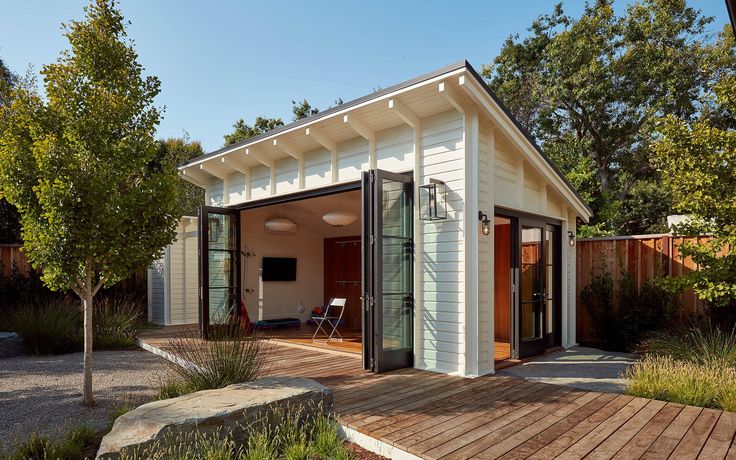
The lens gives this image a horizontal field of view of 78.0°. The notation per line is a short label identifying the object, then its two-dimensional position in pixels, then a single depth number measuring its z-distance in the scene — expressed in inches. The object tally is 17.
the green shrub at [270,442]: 110.9
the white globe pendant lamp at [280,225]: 372.8
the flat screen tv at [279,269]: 387.9
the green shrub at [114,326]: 297.9
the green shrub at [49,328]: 281.0
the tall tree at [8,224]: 448.1
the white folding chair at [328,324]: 305.4
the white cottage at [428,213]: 204.5
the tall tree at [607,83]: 478.0
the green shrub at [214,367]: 161.3
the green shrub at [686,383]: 161.0
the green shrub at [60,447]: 120.4
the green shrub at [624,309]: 262.4
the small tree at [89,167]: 155.3
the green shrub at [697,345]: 196.5
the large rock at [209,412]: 112.0
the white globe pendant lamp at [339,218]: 330.0
